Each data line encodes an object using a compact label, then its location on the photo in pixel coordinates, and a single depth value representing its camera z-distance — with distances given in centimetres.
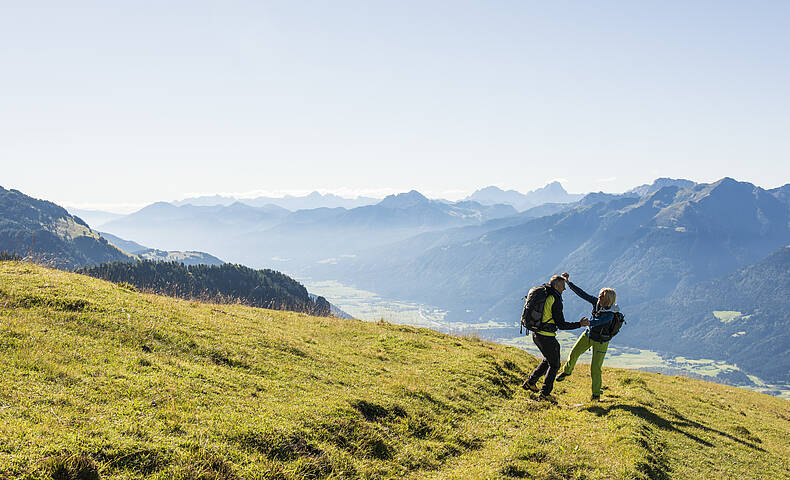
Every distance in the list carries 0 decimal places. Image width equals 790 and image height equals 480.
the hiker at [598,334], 1483
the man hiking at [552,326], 1485
